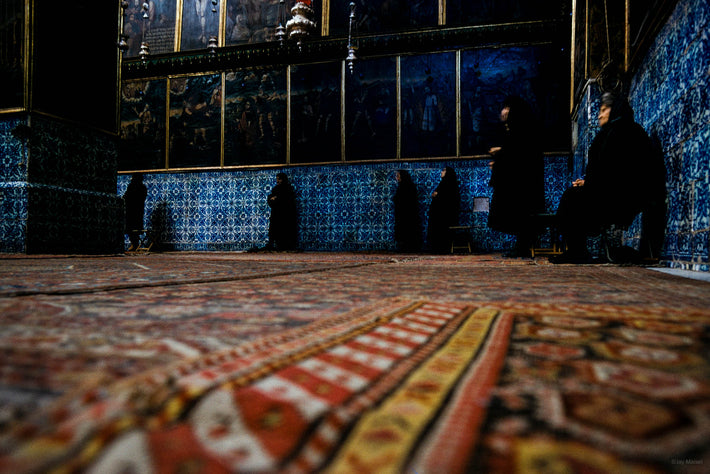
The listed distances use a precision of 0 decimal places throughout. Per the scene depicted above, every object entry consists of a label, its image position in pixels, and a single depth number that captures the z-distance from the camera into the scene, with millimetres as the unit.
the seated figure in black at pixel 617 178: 4043
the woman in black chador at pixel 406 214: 9852
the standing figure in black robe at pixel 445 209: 9375
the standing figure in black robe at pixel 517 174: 5422
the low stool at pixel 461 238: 9555
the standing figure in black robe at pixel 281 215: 10391
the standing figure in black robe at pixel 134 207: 10609
